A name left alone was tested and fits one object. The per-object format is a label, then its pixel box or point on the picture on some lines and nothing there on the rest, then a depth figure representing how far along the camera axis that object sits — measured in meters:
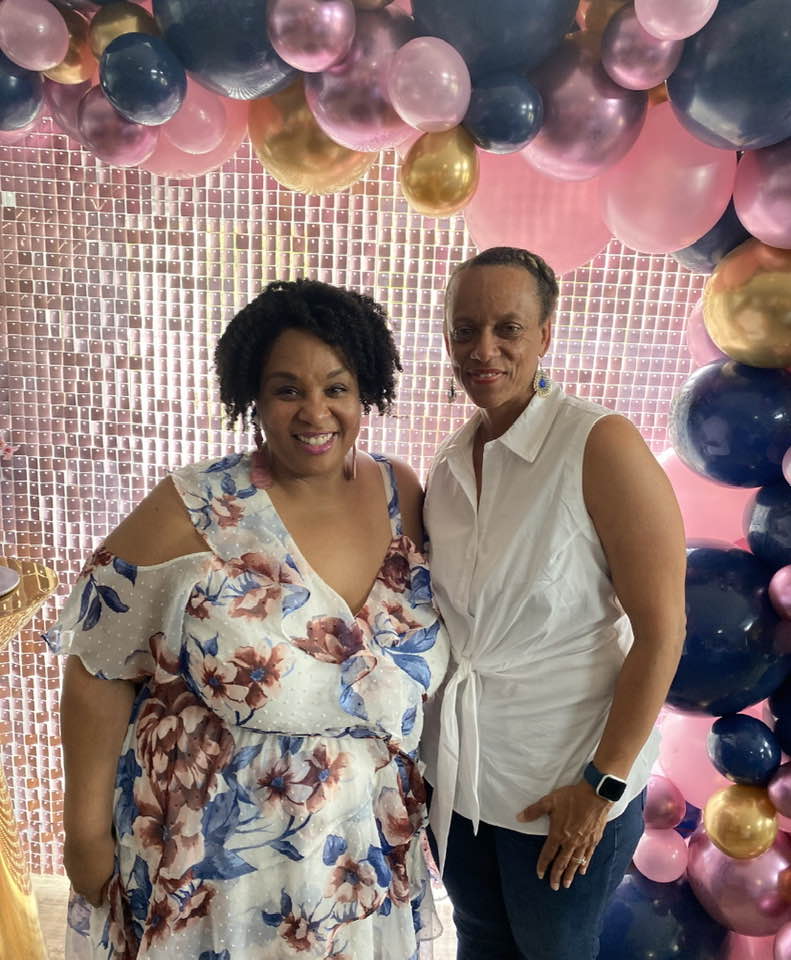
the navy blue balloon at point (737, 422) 1.40
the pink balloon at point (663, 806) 1.69
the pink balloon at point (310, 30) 1.18
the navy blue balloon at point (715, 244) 1.44
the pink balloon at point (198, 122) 1.41
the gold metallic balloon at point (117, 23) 1.31
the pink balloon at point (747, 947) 1.70
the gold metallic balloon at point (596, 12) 1.28
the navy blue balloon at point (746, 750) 1.50
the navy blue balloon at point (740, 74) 1.15
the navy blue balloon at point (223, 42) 1.23
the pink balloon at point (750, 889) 1.56
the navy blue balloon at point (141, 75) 1.23
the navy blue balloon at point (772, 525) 1.44
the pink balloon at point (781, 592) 1.42
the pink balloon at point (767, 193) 1.26
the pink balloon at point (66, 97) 1.42
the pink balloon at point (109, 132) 1.34
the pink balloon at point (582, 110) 1.27
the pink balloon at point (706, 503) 1.69
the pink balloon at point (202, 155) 1.48
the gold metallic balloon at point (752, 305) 1.34
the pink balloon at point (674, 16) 1.13
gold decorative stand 1.75
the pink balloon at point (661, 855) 1.67
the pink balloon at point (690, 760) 1.70
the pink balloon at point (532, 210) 1.51
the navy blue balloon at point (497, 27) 1.20
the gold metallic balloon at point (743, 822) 1.50
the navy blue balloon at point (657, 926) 1.68
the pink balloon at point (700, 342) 1.58
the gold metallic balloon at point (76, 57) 1.34
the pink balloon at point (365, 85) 1.26
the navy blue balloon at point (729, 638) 1.45
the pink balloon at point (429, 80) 1.19
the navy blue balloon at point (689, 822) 1.81
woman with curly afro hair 1.22
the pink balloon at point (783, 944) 1.54
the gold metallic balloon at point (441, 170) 1.28
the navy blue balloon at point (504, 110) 1.24
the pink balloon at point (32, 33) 1.26
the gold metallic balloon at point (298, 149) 1.39
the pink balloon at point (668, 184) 1.34
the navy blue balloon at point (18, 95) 1.33
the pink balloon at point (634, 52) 1.20
